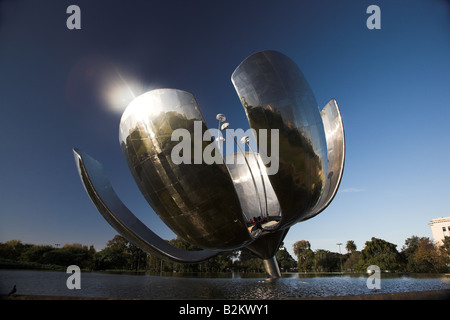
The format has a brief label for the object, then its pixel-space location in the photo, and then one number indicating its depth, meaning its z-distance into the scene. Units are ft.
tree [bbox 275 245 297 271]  193.77
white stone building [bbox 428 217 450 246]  188.14
